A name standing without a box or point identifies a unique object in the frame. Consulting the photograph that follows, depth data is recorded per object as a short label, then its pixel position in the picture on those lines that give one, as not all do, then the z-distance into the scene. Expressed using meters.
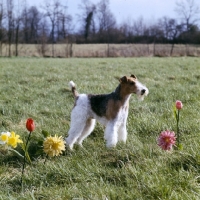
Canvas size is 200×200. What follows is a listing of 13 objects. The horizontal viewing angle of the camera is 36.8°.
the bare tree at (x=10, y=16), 35.41
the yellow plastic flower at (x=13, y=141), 2.77
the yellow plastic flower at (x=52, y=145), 3.17
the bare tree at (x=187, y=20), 46.91
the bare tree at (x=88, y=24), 51.70
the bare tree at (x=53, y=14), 43.79
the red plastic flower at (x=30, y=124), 2.77
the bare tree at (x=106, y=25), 46.67
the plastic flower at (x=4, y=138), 2.76
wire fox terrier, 4.18
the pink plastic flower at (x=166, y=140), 3.15
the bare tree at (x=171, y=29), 44.83
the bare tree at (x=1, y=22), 33.79
